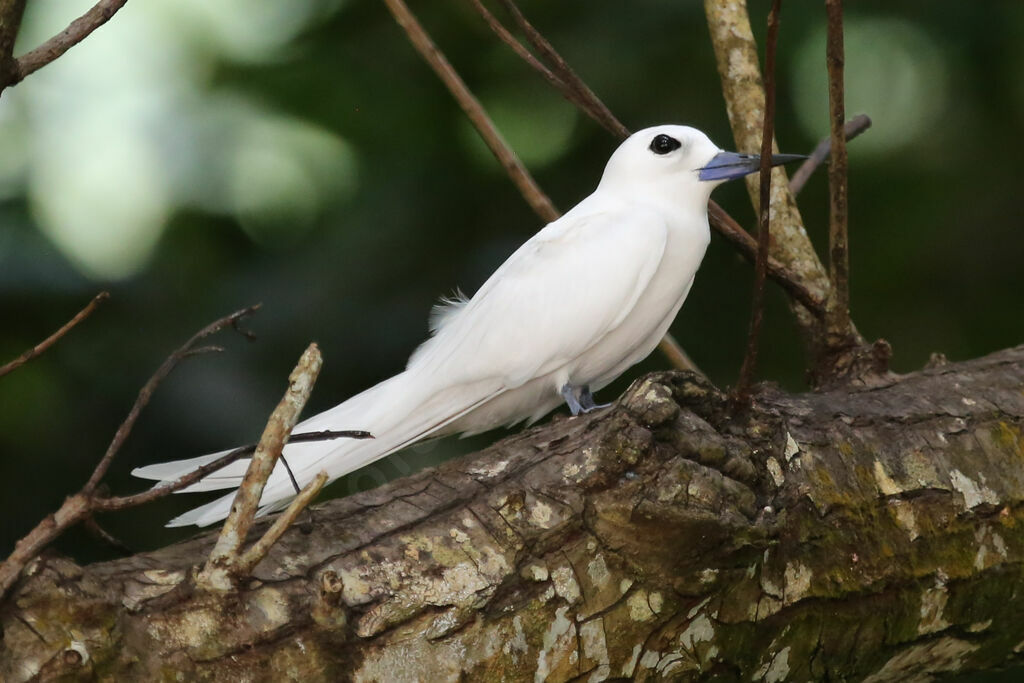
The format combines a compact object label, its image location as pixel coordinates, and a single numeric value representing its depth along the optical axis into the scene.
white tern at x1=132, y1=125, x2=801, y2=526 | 6.35
